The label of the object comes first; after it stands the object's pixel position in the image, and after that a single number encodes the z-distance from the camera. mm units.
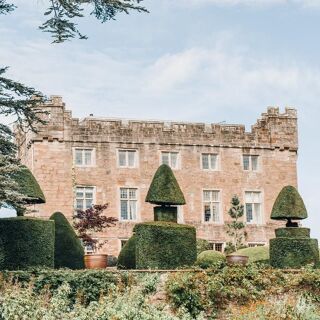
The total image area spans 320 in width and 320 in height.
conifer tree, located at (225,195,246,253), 42094
